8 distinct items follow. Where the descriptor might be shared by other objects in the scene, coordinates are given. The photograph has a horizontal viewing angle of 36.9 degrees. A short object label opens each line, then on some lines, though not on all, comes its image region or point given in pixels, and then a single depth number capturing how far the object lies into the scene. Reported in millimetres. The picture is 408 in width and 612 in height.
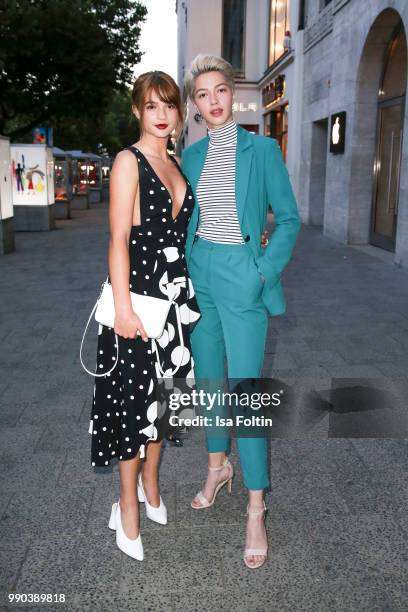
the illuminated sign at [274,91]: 22062
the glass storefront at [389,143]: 11859
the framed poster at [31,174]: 16047
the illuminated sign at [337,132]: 13773
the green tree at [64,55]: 21000
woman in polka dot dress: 2379
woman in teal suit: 2605
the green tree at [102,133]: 56344
